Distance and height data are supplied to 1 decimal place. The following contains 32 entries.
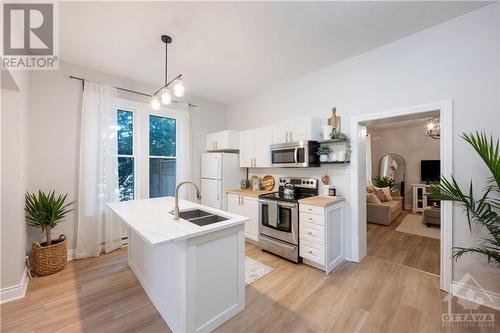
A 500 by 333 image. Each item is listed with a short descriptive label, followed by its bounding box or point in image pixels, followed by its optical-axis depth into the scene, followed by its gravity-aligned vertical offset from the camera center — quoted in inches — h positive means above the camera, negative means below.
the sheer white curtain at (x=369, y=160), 257.4 +8.4
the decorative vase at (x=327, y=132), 117.1 +20.4
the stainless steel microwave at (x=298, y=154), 119.4 +7.7
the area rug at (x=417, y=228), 155.6 -52.5
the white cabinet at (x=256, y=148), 145.3 +14.8
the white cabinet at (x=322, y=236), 100.7 -36.4
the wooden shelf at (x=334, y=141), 113.0 +15.1
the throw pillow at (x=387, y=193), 207.3 -27.6
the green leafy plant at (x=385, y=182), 240.0 -18.9
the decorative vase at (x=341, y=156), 114.1 +6.0
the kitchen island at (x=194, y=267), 60.6 -33.9
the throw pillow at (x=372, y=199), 186.2 -30.3
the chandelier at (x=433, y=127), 179.2 +35.5
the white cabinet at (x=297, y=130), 120.6 +23.5
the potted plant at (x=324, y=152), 119.7 +8.7
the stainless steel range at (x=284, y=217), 112.1 -29.8
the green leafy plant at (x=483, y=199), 68.6 -12.5
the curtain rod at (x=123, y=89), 117.8 +53.2
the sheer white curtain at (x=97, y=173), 119.3 -3.4
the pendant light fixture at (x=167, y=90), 79.4 +31.9
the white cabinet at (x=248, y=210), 136.3 -30.9
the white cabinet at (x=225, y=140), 165.5 +22.4
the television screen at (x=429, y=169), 229.3 -3.3
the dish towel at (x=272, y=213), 119.8 -28.2
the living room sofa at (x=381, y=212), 177.8 -42.1
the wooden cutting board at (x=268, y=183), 159.0 -13.0
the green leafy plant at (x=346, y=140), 113.9 +15.1
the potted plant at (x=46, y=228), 98.4 -30.8
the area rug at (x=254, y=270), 96.9 -54.0
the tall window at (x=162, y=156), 154.5 +8.7
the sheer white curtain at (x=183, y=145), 163.8 +18.1
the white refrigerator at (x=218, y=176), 159.0 -7.6
